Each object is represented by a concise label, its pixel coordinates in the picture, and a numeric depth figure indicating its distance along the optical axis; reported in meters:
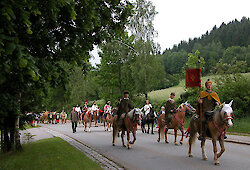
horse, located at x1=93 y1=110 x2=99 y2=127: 23.88
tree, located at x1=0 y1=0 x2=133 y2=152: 4.80
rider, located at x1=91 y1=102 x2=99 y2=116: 23.82
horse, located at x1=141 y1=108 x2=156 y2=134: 19.08
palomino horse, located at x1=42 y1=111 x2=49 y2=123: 45.72
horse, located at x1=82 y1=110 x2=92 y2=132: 23.27
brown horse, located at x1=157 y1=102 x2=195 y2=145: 12.73
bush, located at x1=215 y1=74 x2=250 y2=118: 22.01
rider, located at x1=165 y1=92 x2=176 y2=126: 12.84
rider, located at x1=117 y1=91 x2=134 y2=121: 12.45
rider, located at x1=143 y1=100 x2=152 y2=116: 19.58
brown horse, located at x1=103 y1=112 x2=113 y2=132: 22.91
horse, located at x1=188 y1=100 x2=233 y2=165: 7.69
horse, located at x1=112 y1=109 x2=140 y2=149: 11.87
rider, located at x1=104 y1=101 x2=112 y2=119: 22.91
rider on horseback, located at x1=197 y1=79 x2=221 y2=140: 8.71
